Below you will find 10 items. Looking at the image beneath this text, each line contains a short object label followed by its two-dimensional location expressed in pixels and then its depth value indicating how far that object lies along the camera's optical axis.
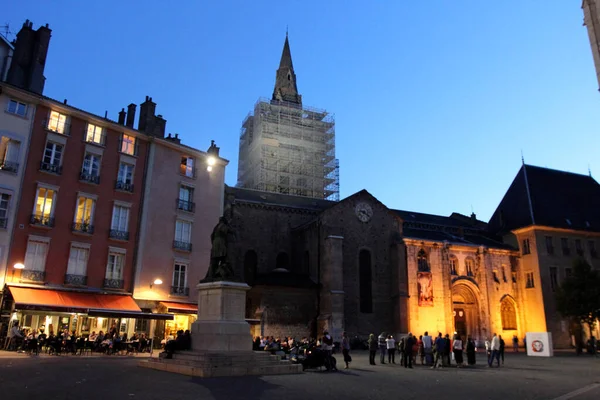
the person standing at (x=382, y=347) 18.86
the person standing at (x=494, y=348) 18.16
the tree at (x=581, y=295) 29.94
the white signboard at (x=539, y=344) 24.78
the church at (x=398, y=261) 30.25
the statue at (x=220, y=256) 13.30
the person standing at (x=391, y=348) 18.86
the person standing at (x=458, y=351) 18.12
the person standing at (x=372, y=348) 17.98
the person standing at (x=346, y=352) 16.08
